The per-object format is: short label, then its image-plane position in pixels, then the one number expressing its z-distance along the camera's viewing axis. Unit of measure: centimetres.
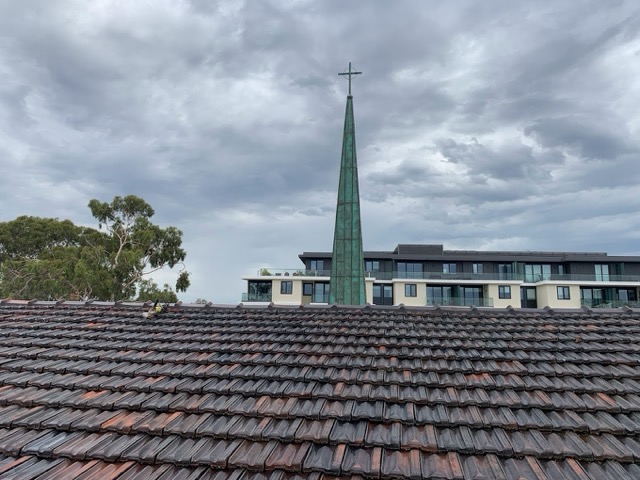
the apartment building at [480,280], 3975
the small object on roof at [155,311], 595
